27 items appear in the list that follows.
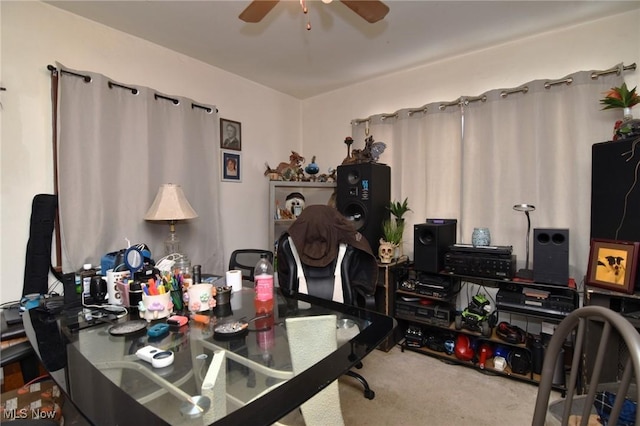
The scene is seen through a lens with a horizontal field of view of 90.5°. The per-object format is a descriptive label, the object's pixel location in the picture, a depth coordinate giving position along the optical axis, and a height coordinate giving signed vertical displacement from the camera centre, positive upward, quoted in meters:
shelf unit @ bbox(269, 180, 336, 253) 3.05 +0.12
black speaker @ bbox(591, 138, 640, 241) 1.81 +0.08
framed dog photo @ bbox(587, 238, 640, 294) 1.75 -0.34
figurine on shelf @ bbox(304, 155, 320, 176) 3.31 +0.39
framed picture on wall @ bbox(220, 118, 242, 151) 3.04 +0.70
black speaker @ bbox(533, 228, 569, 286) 2.08 -0.34
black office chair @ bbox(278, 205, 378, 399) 2.11 -0.35
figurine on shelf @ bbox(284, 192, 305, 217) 3.32 +0.02
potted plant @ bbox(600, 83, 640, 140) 1.84 +0.63
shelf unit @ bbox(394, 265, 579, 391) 2.26 -0.91
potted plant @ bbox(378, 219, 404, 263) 2.71 -0.30
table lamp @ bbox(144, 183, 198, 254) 2.25 +0.00
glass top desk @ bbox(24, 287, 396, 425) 0.77 -0.50
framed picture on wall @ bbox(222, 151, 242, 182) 3.06 +0.39
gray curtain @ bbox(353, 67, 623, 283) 2.24 +0.40
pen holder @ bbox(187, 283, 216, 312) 1.42 -0.41
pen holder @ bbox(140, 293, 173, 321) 1.35 -0.43
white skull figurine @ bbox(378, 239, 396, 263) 2.71 -0.39
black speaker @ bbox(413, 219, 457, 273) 2.50 -0.31
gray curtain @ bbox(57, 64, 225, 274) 2.07 +0.31
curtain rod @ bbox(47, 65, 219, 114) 2.02 +0.87
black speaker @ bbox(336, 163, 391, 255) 2.77 +0.08
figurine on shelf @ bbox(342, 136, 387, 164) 2.99 +0.52
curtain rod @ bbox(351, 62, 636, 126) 2.12 +0.90
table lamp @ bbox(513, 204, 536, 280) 2.27 -0.20
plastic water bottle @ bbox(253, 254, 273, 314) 1.49 -0.41
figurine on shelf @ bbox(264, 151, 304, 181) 3.20 +0.37
